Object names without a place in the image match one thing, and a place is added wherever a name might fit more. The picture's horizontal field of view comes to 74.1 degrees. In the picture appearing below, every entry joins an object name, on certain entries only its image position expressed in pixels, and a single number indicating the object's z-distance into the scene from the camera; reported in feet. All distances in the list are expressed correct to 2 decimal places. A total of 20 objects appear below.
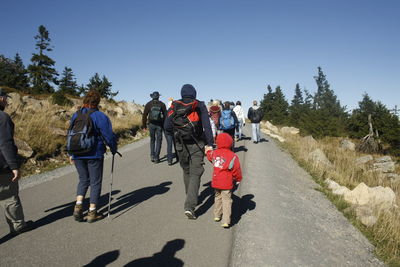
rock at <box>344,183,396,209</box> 20.66
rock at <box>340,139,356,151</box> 78.33
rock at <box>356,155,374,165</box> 60.16
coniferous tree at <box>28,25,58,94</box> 141.35
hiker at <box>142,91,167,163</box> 27.17
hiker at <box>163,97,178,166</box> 27.25
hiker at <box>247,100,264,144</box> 42.75
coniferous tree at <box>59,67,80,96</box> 123.54
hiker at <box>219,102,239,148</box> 31.81
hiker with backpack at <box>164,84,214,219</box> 14.15
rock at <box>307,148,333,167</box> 34.86
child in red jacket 13.24
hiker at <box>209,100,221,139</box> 32.19
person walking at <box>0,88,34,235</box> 11.18
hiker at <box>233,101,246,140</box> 46.32
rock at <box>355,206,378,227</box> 16.01
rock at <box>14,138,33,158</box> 25.05
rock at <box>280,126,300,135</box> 99.26
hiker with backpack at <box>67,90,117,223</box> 13.08
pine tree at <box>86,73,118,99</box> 116.57
